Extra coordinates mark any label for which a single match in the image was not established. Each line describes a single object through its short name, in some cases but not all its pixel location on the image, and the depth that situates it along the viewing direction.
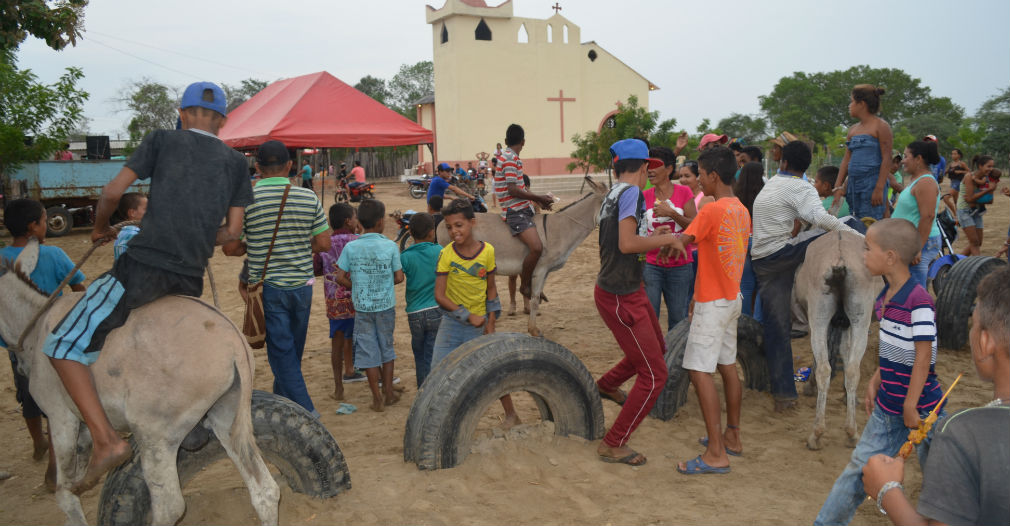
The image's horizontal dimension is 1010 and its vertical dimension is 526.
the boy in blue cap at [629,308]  4.43
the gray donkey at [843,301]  5.13
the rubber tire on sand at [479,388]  4.20
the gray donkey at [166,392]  3.18
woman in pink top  6.51
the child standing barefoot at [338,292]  6.13
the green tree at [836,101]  52.47
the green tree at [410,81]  74.81
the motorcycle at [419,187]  30.55
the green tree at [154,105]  45.09
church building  30.72
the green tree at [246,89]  62.97
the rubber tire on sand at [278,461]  3.42
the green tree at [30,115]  14.31
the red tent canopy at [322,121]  12.16
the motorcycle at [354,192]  28.06
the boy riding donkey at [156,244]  3.10
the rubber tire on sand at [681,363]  5.39
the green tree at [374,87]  73.44
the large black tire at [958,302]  7.17
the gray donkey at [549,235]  8.61
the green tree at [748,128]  57.20
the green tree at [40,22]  5.88
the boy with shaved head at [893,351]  3.16
